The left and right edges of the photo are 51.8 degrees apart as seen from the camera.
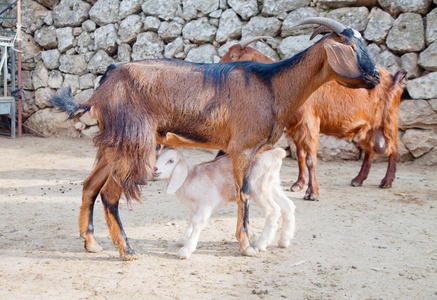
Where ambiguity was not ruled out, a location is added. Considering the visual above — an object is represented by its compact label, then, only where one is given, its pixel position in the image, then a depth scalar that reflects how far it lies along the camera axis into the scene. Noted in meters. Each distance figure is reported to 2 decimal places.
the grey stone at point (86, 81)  10.14
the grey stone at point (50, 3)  10.70
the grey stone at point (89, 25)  10.23
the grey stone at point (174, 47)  9.38
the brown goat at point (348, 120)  5.89
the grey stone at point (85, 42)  10.25
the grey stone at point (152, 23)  9.55
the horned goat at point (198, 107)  3.33
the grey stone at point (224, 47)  8.90
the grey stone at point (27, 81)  10.89
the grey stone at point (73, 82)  10.28
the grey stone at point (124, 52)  9.77
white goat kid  3.79
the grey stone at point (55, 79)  10.52
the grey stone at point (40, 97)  10.55
